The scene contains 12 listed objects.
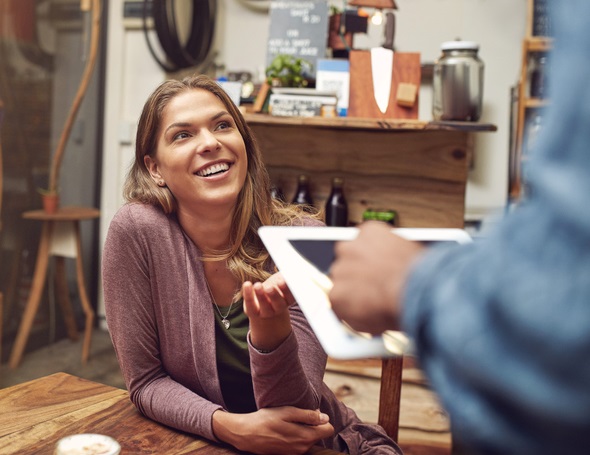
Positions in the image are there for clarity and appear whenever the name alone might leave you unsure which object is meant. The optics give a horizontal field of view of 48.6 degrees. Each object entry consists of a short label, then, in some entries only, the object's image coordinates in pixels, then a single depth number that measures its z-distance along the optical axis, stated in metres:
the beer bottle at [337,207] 2.63
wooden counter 2.56
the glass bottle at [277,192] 2.68
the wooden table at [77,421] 1.12
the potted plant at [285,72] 2.65
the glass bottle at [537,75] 3.03
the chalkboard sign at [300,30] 2.77
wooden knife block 2.44
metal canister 2.39
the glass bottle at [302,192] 2.68
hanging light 2.54
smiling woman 1.25
